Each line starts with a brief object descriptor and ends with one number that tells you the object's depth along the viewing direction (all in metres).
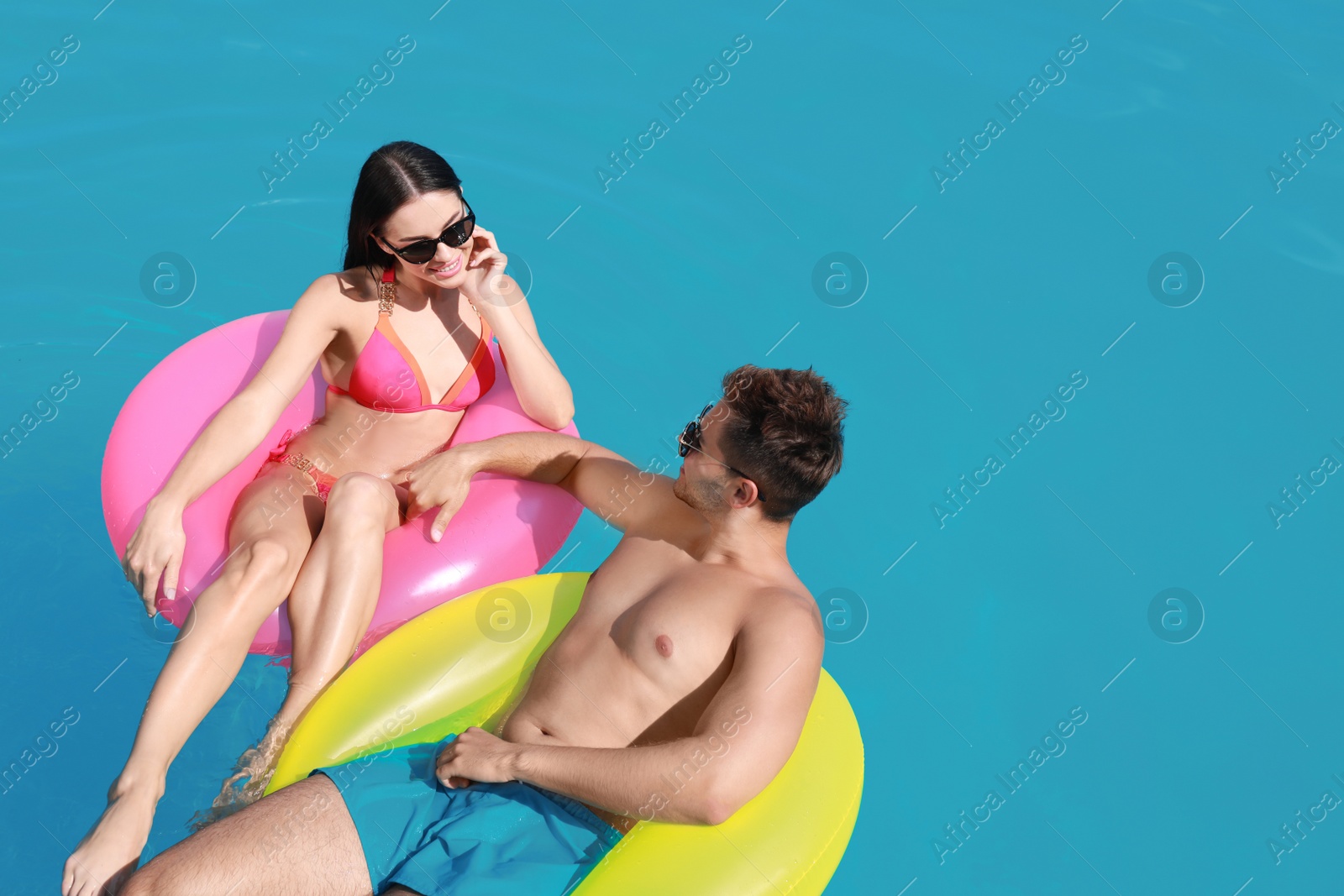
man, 2.15
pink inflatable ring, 2.72
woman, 2.52
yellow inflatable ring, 2.20
